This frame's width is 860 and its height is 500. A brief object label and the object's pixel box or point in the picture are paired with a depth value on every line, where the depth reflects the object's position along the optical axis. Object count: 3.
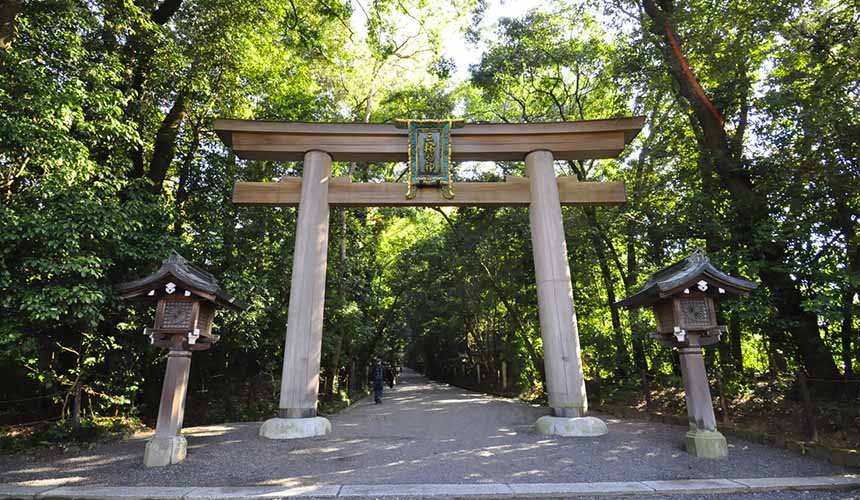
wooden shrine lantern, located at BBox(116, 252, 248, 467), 5.66
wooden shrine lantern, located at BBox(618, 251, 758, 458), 5.76
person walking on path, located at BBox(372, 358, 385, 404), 15.91
